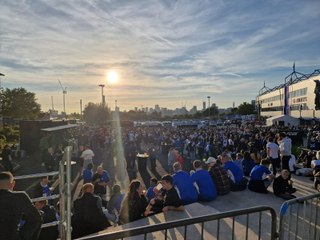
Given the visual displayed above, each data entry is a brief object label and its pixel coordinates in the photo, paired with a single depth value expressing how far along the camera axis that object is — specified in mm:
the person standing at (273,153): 9498
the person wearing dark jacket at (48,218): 4608
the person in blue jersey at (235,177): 7217
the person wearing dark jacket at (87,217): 4781
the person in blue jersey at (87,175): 8314
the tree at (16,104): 43034
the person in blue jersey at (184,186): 5930
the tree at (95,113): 61677
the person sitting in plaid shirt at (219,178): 6766
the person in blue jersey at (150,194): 6520
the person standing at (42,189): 5861
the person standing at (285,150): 9381
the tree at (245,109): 97652
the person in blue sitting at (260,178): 7041
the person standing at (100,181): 7540
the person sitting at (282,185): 6537
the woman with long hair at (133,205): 5285
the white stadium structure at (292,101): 44980
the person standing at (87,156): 11472
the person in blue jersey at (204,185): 6326
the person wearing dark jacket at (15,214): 2571
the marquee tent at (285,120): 28798
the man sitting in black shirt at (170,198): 5280
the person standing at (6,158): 11509
